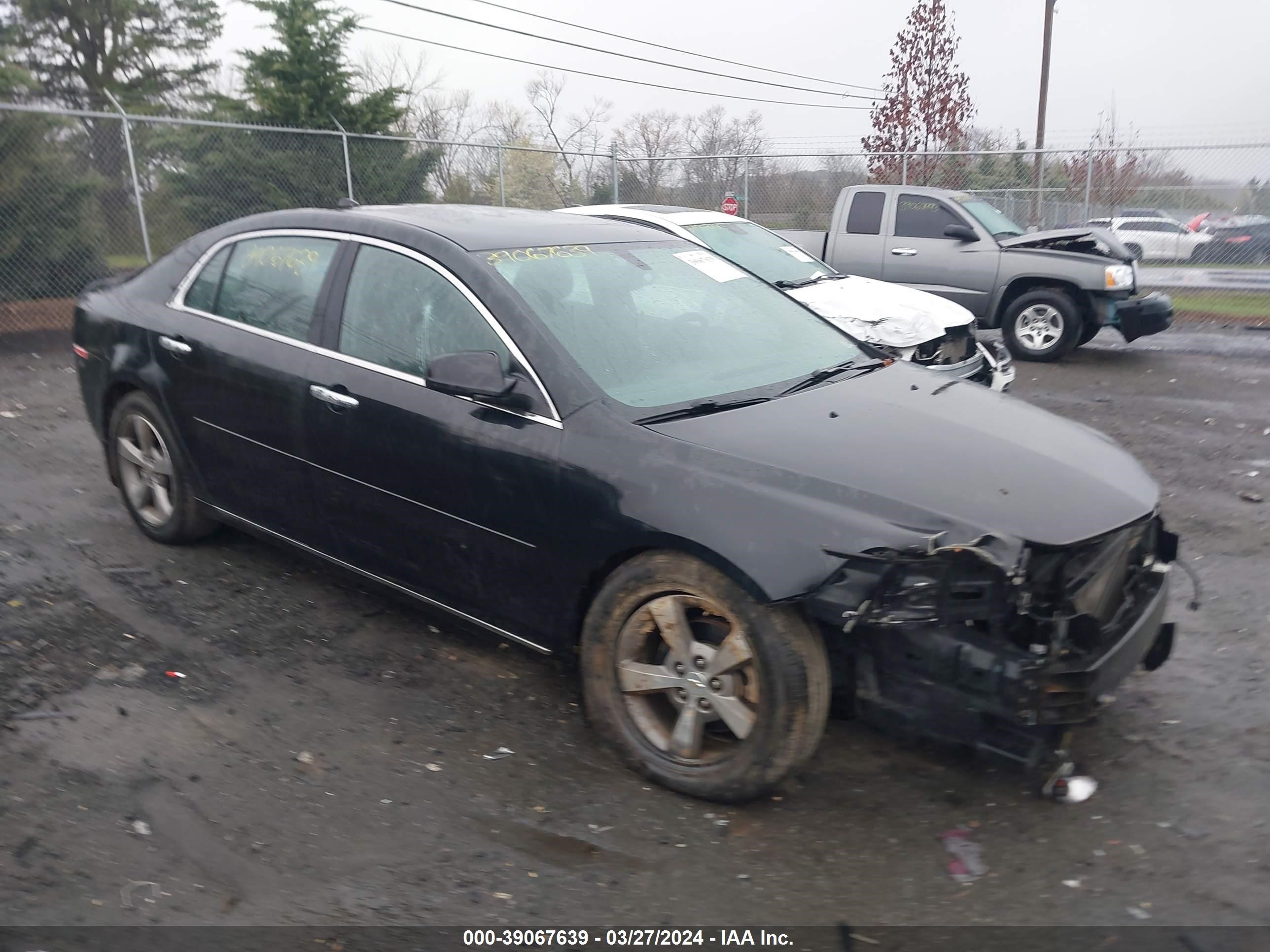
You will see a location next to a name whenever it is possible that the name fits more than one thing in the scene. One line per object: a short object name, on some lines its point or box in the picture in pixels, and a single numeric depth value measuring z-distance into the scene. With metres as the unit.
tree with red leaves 24.16
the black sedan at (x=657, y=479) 2.92
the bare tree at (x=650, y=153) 21.06
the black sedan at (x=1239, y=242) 14.86
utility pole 28.11
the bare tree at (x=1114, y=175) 17.30
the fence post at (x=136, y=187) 12.70
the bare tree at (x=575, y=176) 20.45
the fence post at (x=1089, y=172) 16.08
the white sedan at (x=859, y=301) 7.67
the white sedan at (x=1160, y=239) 15.37
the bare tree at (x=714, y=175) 19.45
